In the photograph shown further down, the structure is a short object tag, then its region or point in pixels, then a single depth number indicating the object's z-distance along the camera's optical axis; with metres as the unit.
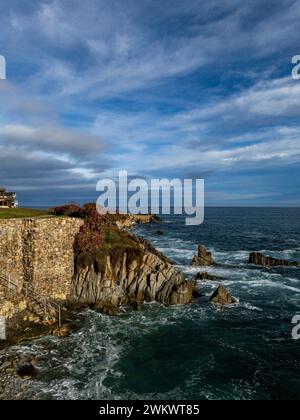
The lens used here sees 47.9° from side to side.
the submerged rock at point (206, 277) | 39.69
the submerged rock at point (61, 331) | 22.94
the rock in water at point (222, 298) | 30.61
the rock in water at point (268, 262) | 48.97
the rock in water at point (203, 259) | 48.09
